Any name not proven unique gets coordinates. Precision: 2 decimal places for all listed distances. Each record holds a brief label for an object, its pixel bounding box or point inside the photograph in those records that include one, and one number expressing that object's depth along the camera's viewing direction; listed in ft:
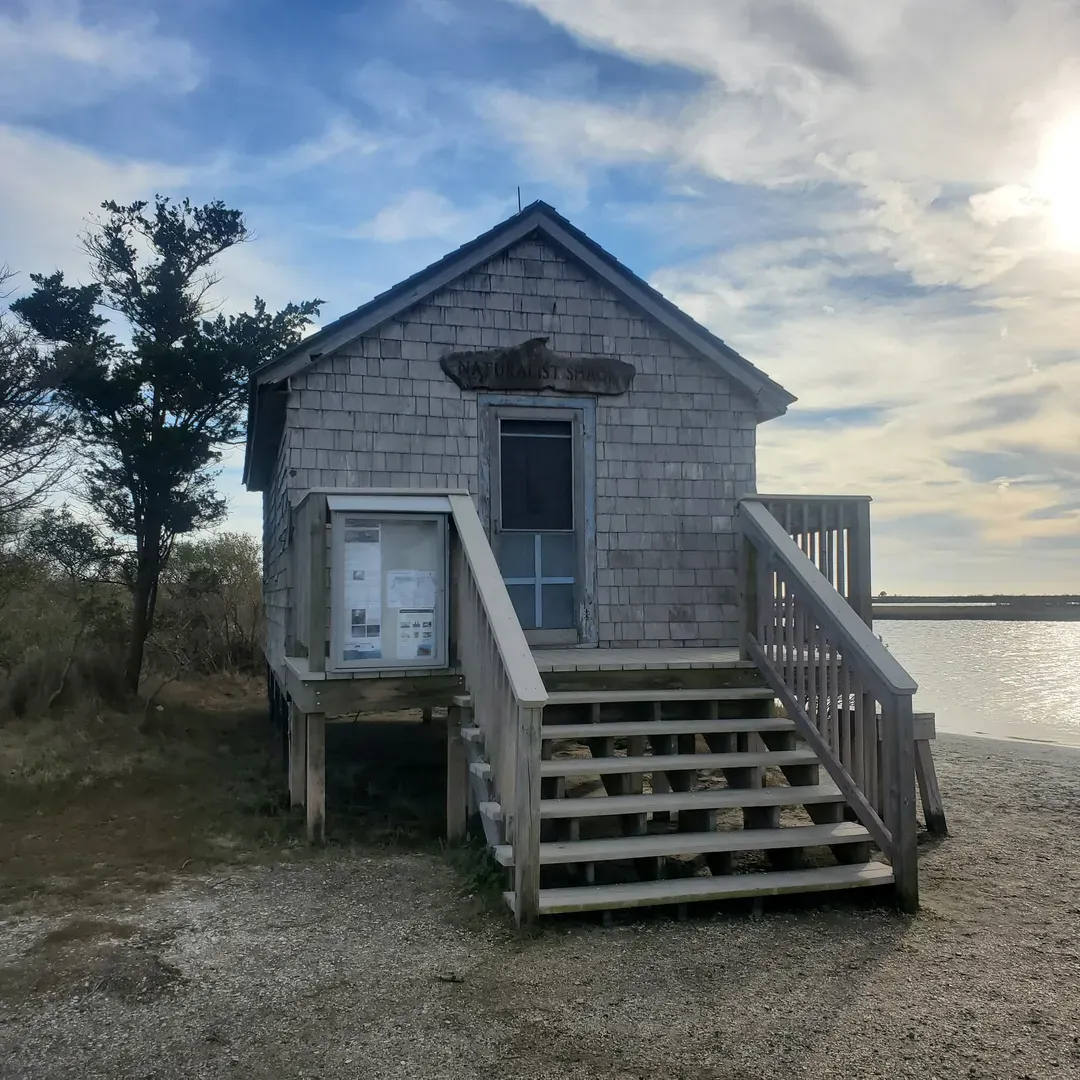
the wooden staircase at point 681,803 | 16.08
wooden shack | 17.06
